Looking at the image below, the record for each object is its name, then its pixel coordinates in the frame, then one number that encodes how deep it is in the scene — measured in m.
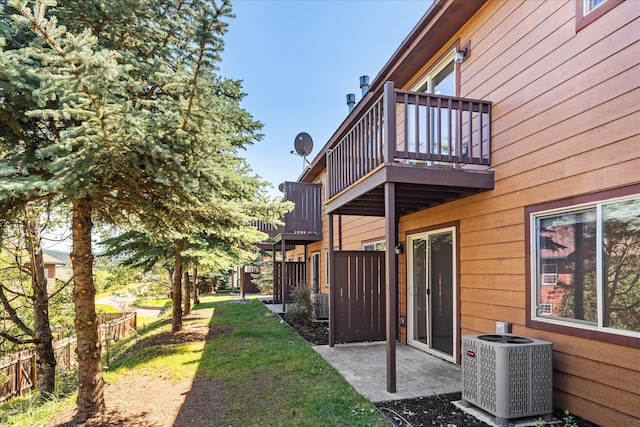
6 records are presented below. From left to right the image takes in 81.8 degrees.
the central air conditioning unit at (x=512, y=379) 3.51
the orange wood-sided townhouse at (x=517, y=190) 3.27
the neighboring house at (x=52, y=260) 26.51
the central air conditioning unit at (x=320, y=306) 10.37
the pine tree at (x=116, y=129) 2.96
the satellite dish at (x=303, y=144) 13.91
